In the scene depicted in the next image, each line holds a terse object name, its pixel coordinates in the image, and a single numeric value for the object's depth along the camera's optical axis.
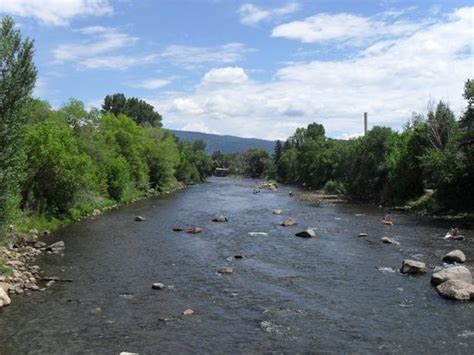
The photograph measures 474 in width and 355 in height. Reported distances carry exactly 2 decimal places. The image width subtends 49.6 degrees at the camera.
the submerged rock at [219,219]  60.15
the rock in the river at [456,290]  26.80
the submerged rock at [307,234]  47.69
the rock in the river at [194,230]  51.32
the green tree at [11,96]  27.69
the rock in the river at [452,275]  28.88
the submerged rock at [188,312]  24.90
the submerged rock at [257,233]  50.62
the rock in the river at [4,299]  26.28
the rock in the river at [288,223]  56.46
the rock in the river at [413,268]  32.66
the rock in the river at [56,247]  40.44
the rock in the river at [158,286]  29.66
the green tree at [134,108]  179.00
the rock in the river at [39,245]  41.80
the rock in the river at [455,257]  35.75
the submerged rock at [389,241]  43.64
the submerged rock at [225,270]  33.50
